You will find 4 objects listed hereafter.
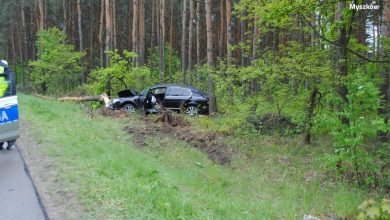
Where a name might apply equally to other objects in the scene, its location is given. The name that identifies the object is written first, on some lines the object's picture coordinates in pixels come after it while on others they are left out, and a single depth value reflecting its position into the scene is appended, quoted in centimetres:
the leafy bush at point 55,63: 3055
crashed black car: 1905
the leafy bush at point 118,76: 2208
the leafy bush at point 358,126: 795
